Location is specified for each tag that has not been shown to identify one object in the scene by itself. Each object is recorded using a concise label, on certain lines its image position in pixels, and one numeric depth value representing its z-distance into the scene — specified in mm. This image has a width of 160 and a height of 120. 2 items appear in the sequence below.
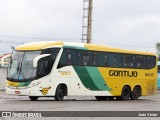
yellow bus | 26609
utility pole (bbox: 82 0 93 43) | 48862
